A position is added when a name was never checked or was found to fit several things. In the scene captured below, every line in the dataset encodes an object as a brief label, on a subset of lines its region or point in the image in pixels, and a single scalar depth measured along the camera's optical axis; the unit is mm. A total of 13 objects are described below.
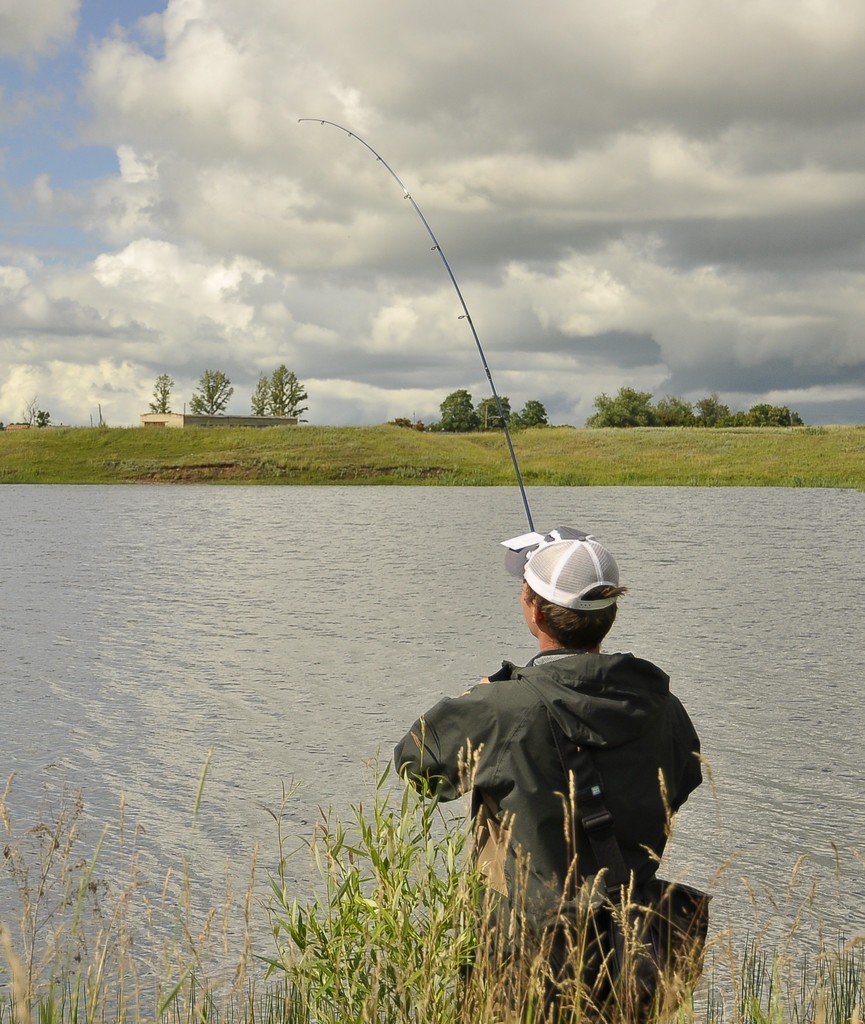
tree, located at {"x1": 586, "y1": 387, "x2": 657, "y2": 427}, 175500
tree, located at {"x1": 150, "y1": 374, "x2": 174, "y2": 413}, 154125
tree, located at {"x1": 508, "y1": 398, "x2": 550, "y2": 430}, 187250
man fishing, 4031
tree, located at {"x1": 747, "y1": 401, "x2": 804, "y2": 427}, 181125
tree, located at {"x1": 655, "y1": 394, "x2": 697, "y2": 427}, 175875
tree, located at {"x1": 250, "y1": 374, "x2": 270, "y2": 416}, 159750
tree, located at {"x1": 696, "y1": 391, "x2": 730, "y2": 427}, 174125
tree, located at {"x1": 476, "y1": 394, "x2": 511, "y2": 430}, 185450
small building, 132250
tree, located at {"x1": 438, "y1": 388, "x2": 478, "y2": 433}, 199875
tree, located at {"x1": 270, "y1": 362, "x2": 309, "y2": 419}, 158375
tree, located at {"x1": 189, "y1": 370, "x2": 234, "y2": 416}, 159000
